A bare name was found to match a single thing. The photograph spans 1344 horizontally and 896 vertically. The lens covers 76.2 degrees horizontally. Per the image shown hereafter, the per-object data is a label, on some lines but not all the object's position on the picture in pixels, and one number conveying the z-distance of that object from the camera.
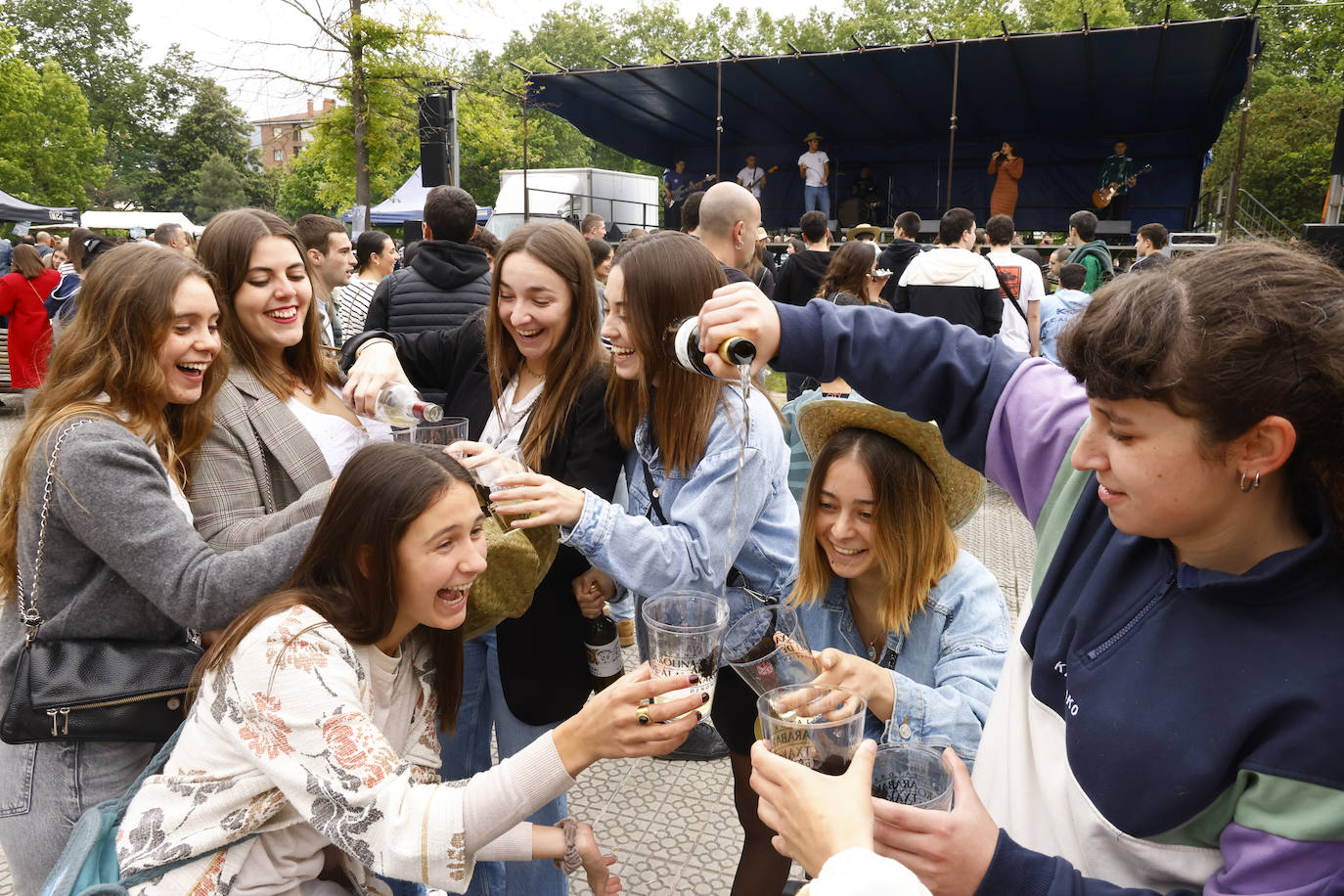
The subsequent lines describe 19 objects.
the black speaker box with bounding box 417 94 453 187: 14.00
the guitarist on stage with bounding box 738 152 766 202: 20.61
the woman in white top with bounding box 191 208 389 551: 2.13
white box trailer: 21.44
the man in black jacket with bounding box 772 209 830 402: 7.69
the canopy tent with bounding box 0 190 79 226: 21.86
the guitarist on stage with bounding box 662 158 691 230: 22.12
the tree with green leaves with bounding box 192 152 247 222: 52.38
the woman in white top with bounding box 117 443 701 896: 1.59
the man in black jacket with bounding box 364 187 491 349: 4.66
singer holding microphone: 19.38
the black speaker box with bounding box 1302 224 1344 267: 6.34
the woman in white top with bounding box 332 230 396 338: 6.56
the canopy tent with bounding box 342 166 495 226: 23.28
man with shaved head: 5.78
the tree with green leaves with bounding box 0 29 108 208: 33.72
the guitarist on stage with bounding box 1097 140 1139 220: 18.59
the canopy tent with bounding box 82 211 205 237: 30.83
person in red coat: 9.61
